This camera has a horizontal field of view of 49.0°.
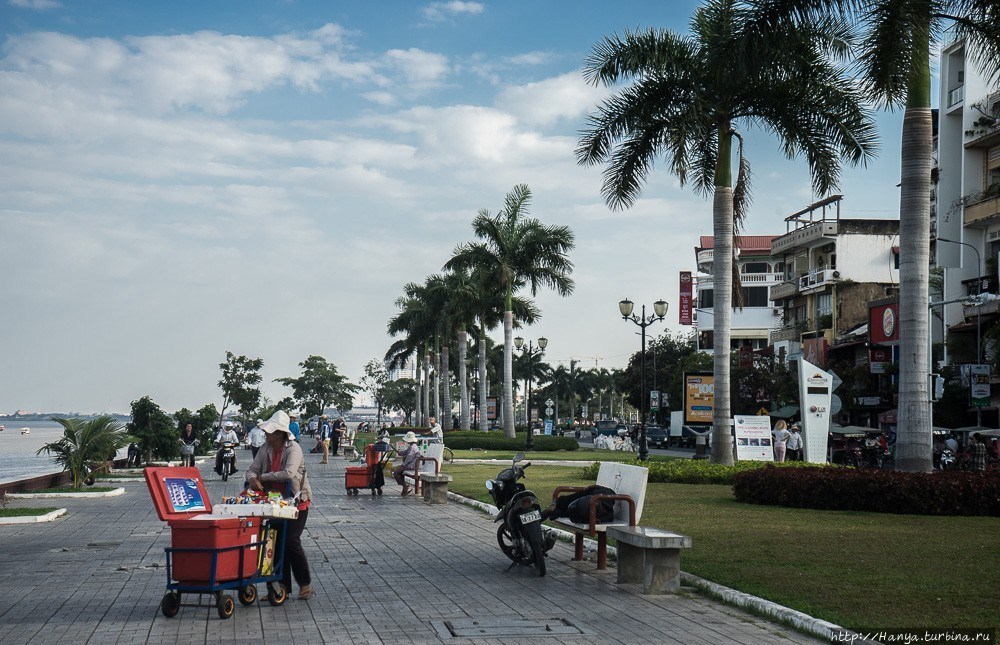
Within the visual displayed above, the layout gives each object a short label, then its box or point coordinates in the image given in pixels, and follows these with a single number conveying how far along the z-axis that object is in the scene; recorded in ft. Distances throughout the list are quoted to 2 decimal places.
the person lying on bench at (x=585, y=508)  37.27
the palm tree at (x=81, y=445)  82.48
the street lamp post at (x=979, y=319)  147.00
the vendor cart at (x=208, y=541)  27.17
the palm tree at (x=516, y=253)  171.01
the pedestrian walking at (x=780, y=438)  114.62
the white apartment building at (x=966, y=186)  156.46
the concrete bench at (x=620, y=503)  35.86
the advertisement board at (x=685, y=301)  255.09
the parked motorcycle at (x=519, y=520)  35.27
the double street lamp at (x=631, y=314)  124.26
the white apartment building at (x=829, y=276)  215.51
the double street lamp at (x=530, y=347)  164.50
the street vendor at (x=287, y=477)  30.07
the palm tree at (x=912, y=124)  57.57
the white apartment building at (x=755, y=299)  276.62
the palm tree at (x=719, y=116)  80.34
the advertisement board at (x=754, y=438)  102.12
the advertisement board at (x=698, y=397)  141.59
